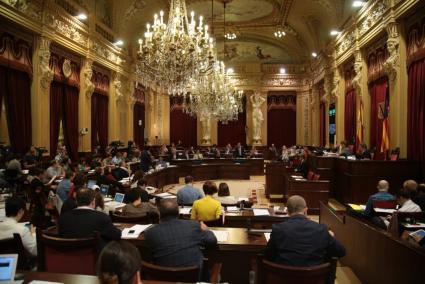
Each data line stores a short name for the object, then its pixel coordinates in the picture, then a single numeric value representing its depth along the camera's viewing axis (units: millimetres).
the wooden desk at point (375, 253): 3180
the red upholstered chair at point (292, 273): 2426
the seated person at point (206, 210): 4418
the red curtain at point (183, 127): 24281
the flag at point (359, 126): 12016
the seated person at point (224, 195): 5715
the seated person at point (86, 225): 3217
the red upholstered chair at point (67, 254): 3025
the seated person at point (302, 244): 2797
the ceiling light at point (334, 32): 13600
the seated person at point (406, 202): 4867
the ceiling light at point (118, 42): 14727
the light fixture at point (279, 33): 19897
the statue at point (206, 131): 23453
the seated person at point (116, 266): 1614
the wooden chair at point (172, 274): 2438
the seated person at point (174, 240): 2883
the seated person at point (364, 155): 9930
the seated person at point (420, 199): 5170
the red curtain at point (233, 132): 24422
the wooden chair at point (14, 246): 3072
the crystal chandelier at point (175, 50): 7363
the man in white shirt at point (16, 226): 3457
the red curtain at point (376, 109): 10505
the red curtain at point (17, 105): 9141
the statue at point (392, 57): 9086
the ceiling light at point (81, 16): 11272
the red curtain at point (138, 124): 19094
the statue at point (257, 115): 22688
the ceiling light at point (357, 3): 9781
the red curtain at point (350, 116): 13250
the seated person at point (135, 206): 4805
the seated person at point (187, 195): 5895
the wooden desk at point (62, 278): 2375
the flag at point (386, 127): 9734
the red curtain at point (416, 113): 8273
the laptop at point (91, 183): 6877
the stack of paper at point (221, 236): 3611
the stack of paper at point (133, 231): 3752
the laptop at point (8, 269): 2340
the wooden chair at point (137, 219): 4418
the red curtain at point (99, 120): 14055
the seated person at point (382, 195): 5553
